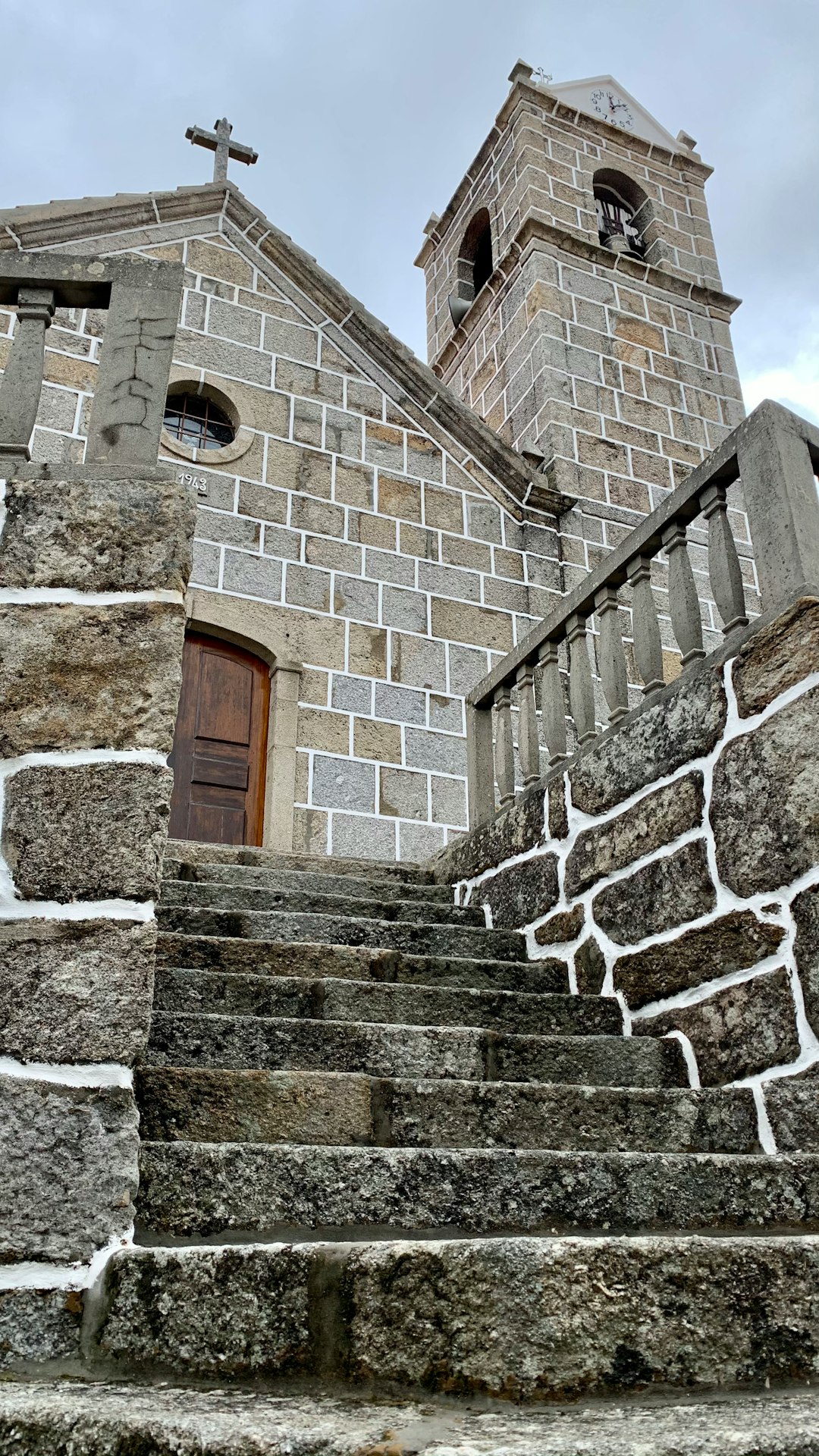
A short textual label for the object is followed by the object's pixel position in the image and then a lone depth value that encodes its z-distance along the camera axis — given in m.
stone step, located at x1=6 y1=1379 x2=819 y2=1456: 1.12
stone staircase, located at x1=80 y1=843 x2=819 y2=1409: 1.45
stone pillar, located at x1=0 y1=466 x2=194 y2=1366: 1.63
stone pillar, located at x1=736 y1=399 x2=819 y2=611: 2.93
